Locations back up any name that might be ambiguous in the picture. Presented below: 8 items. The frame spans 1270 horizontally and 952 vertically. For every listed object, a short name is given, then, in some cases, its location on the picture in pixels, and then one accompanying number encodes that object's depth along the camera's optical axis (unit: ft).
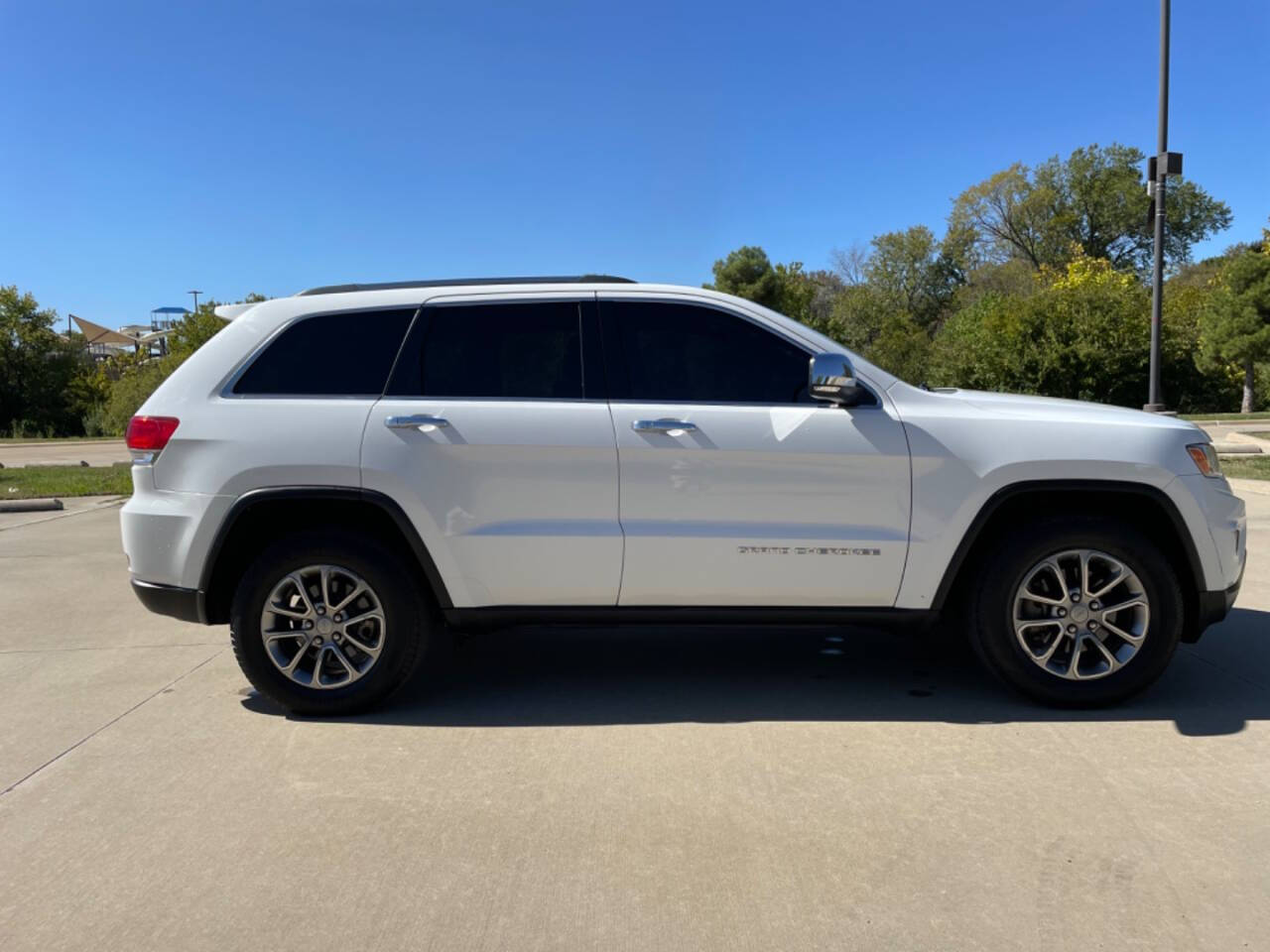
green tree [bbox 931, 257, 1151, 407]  83.25
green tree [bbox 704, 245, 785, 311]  173.47
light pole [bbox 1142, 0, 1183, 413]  43.70
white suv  13.79
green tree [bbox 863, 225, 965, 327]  216.54
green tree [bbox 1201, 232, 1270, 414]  101.35
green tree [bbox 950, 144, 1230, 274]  209.77
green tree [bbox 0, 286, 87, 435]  156.15
